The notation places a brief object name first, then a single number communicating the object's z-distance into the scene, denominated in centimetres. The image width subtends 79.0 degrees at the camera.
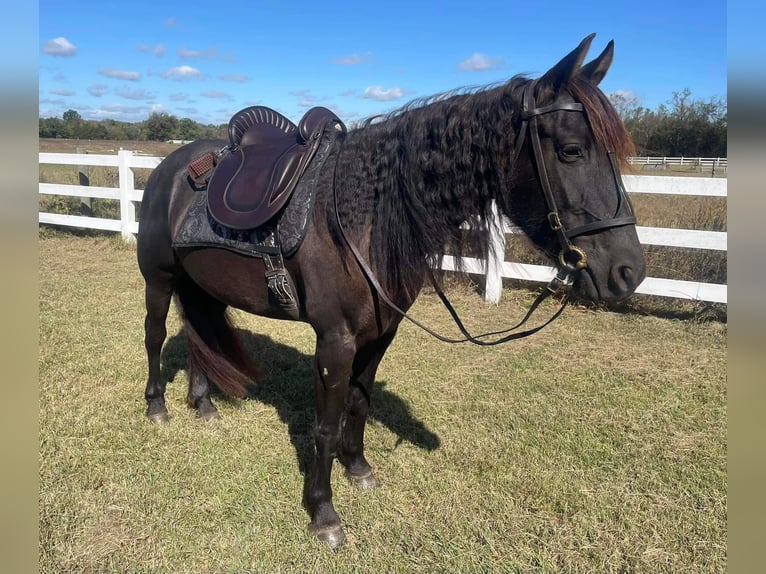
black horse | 163
